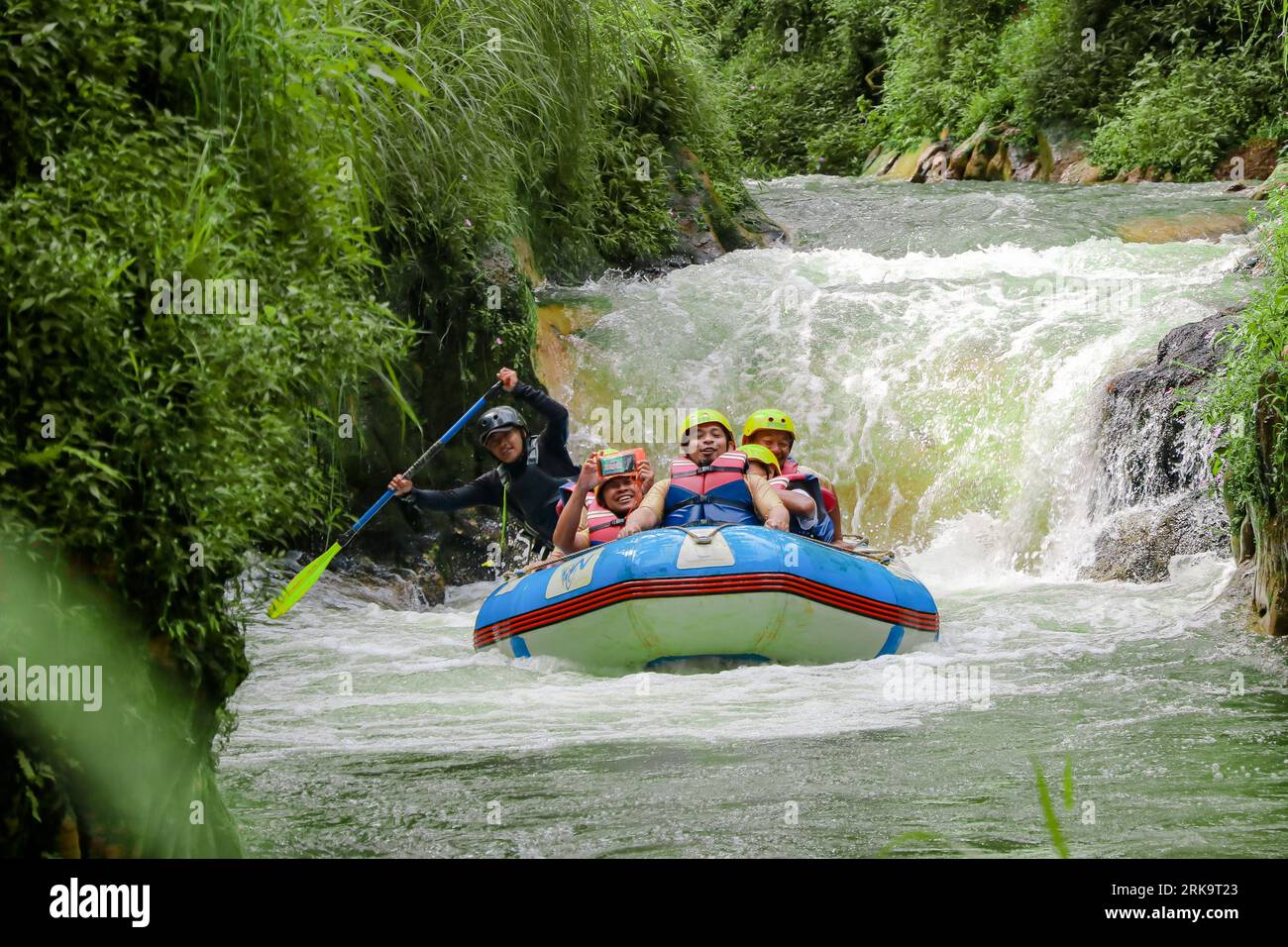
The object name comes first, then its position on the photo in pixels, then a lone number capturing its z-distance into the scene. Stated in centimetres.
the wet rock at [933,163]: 2041
